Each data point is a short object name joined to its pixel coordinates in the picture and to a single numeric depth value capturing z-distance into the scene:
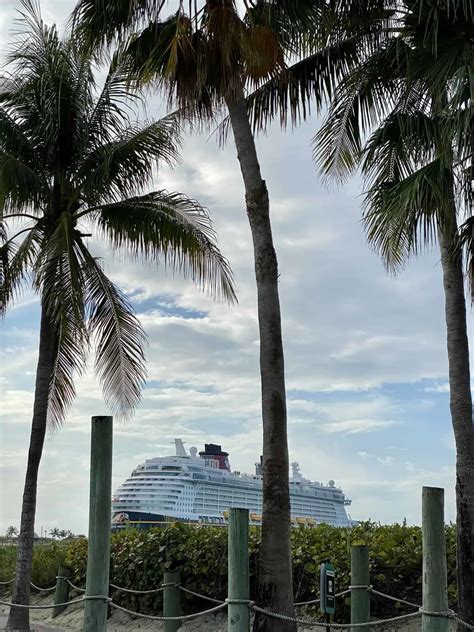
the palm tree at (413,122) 9.83
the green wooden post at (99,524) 6.57
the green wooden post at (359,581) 8.50
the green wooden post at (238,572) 6.65
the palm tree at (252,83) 8.60
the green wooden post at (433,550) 6.45
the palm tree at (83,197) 13.47
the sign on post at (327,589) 7.10
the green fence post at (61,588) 14.74
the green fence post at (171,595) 10.61
